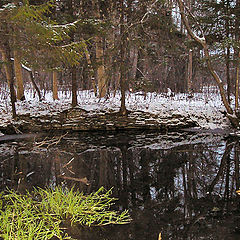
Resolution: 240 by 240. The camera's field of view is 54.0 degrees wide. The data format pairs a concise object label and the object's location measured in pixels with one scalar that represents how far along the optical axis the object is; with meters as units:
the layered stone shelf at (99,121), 11.88
